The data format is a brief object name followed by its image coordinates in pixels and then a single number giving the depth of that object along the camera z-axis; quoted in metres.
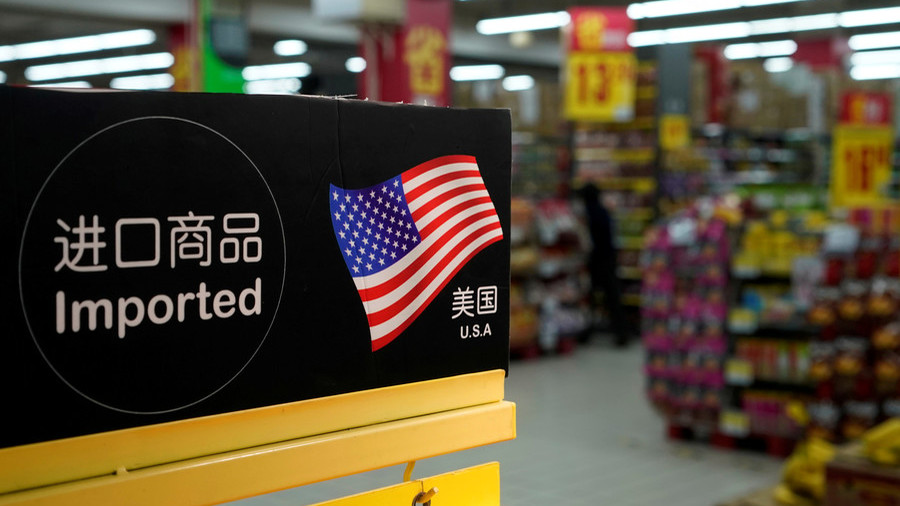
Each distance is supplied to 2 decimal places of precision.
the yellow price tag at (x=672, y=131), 11.05
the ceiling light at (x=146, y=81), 22.45
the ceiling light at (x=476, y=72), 22.73
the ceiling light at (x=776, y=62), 22.34
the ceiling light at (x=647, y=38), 18.92
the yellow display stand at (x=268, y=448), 1.08
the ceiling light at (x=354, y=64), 21.22
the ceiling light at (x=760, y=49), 20.69
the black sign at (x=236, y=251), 1.07
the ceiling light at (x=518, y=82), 24.47
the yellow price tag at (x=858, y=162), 8.34
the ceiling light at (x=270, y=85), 22.37
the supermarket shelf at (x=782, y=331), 5.68
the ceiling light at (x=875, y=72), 22.14
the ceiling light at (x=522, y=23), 18.00
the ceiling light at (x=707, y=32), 18.36
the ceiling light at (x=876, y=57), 20.91
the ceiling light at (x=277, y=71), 22.59
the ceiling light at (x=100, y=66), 20.75
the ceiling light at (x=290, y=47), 19.75
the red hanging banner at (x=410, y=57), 10.29
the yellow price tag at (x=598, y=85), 9.81
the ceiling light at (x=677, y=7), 15.39
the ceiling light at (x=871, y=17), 17.08
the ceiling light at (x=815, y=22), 17.41
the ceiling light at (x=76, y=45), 17.77
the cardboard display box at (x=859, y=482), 3.58
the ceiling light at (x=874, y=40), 19.38
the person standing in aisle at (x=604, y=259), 10.08
